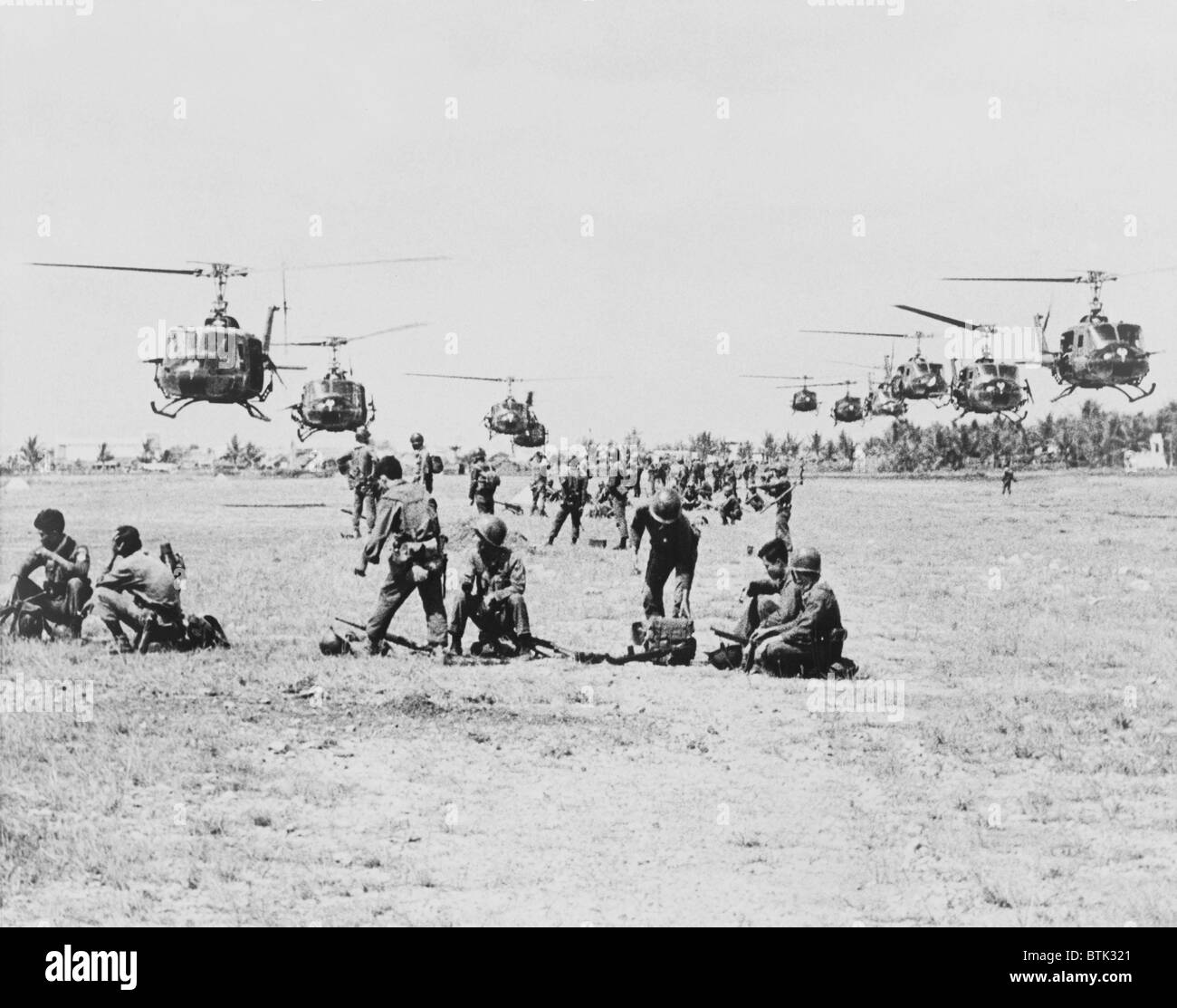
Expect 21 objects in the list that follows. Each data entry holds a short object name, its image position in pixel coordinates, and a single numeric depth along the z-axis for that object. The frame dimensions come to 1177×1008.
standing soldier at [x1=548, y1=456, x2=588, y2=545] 27.51
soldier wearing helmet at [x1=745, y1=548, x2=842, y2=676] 12.27
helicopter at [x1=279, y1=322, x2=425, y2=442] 33.69
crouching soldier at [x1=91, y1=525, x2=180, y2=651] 13.14
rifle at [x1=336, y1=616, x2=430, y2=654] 13.79
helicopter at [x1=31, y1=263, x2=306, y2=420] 27.09
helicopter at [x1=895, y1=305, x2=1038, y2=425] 45.19
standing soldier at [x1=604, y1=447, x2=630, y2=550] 27.22
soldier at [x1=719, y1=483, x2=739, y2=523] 37.47
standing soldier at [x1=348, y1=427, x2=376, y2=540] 26.38
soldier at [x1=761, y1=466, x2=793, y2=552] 21.48
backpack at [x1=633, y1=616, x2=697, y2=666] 13.67
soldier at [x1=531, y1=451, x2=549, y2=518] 40.28
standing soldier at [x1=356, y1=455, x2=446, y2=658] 13.25
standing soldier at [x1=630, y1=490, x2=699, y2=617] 14.12
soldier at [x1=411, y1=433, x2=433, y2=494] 23.36
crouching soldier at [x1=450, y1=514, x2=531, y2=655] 13.55
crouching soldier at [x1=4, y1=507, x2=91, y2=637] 13.79
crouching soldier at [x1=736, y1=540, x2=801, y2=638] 12.79
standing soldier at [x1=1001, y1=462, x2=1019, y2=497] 56.72
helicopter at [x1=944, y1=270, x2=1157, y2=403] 32.75
